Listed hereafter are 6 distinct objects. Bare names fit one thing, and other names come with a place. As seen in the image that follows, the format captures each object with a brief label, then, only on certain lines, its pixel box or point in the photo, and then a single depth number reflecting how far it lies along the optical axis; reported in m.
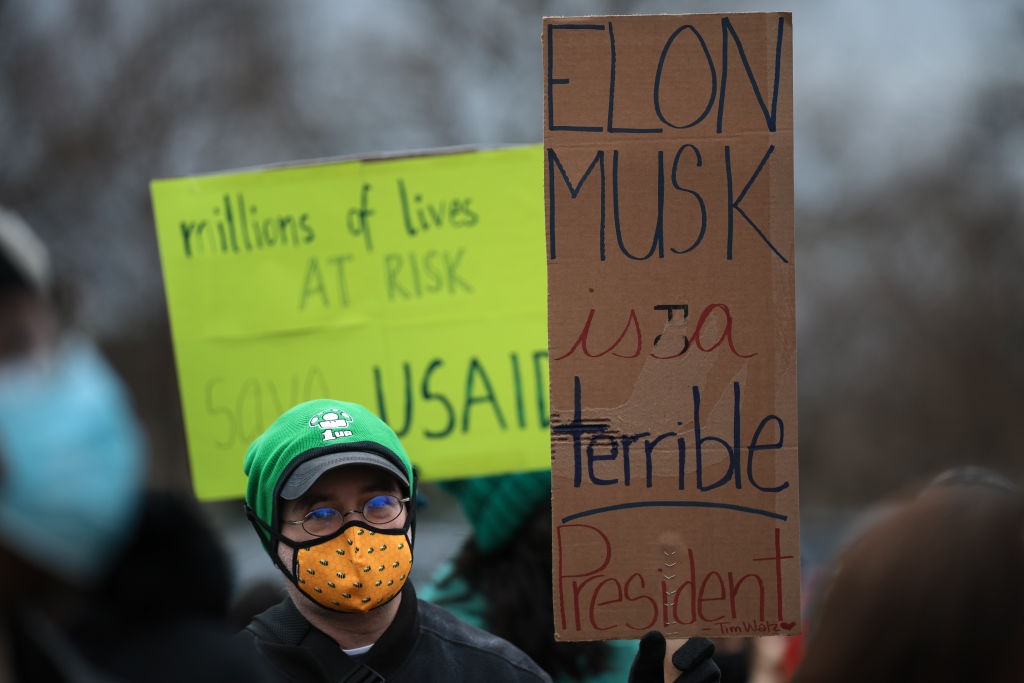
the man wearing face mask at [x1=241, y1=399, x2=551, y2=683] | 4.76
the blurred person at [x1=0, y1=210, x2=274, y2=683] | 2.61
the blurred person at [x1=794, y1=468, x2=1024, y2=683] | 3.28
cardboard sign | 4.95
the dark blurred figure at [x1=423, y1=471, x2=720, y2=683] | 6.36
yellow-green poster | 7.38
